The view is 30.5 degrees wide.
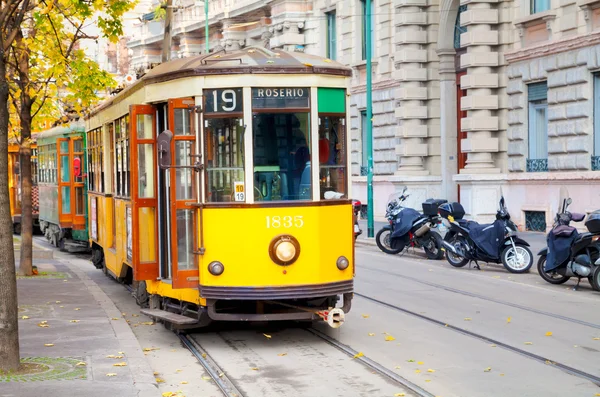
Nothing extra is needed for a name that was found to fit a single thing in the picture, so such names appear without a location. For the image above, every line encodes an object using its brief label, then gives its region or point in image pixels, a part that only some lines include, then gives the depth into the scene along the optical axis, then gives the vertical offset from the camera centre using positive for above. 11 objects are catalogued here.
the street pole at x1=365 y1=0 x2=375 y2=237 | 29.59 +0.03
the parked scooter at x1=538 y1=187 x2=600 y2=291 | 16.47 -1.60
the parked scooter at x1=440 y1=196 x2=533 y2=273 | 19.83 -1.75
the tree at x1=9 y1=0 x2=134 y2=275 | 18.12 +1.45
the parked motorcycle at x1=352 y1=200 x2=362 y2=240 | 21.11 -1.20
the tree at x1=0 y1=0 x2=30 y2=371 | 9.92 -1.09
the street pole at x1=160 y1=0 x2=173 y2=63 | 26.59 +2.97
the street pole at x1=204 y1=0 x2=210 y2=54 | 51.54 +6.36
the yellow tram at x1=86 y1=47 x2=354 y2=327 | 11.26 -0.31
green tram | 25.30 -0.73
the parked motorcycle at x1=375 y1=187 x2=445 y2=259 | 23.00 -1.71
